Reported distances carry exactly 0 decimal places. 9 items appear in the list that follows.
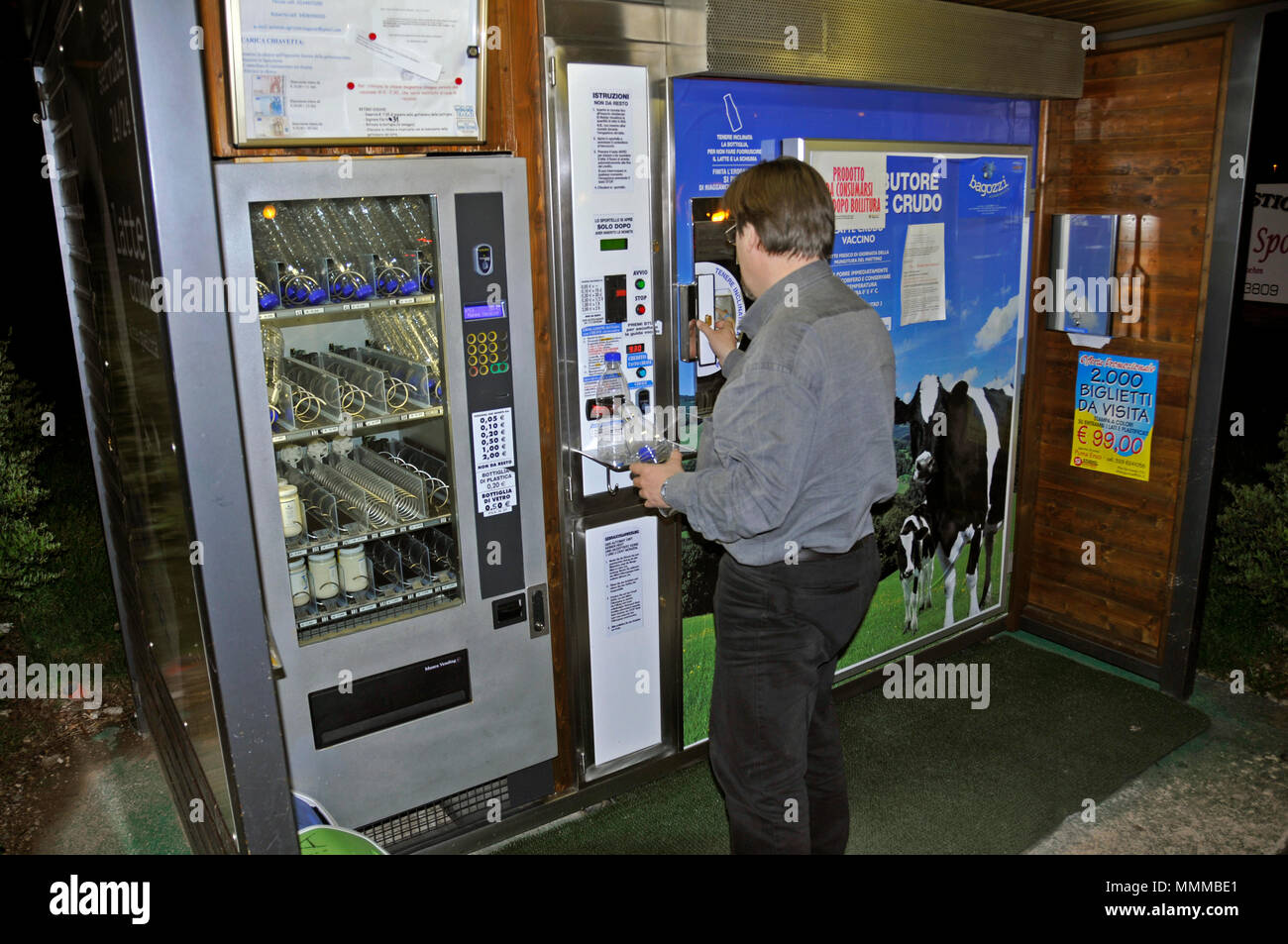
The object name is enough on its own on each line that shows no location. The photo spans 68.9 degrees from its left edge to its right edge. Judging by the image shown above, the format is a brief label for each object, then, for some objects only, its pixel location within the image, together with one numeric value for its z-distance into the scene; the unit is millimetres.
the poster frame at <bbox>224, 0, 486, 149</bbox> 2359
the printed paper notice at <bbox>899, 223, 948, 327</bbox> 4133
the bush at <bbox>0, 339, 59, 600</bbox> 4395
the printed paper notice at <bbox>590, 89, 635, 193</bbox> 3084
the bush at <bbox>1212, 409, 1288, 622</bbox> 4375
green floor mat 3424
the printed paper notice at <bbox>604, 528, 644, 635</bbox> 3455
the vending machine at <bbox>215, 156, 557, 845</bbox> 2715
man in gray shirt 2338
